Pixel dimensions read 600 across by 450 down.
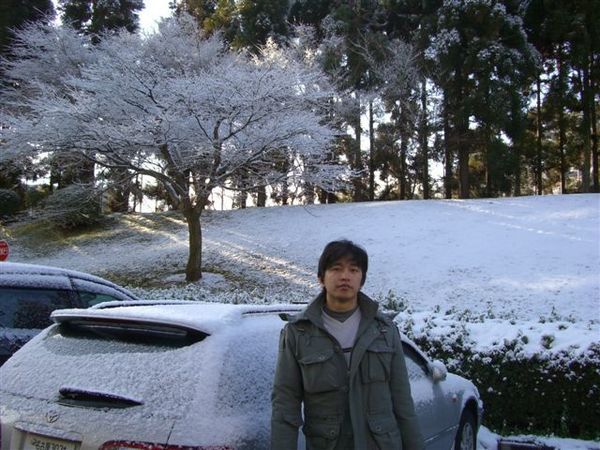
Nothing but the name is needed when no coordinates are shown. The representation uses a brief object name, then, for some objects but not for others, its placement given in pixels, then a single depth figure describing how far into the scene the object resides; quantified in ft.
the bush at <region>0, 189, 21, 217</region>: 90.27
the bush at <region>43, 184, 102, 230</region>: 76.86
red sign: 32.08
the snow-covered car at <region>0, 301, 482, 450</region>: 7.75
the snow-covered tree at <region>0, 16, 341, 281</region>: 52.85
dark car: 14.44
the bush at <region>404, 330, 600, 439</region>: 18.70
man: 7.93
